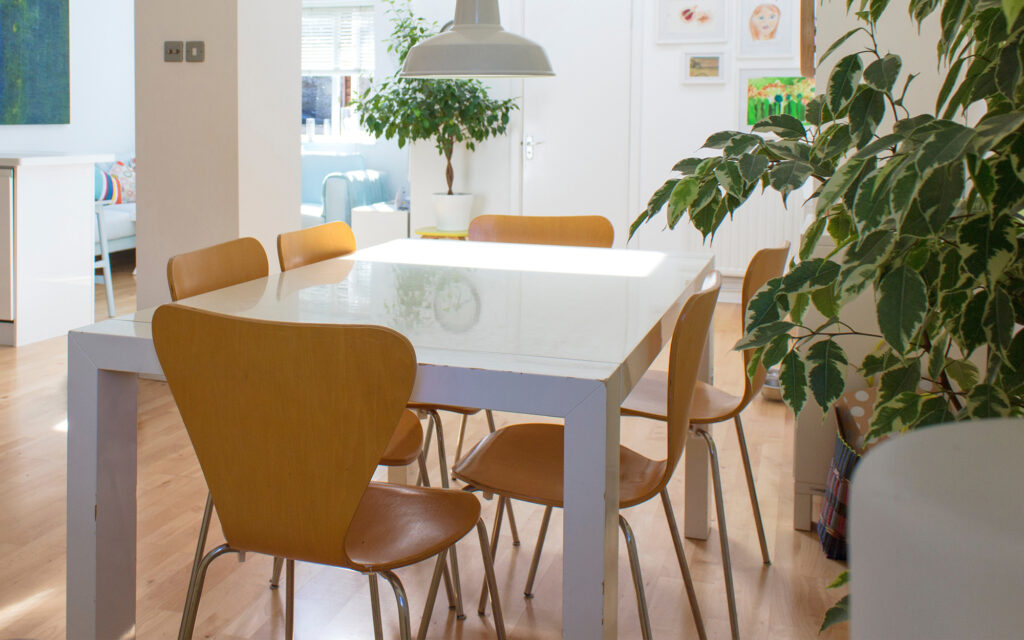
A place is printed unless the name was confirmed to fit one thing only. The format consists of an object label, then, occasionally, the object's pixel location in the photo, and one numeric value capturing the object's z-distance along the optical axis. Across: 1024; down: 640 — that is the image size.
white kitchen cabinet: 4.77
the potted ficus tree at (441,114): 6.25
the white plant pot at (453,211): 6.61
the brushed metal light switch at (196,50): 4.20
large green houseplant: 0.80
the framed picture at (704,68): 6.51
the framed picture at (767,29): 6.37
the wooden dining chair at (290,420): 1.38
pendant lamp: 2.50
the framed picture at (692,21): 6.45
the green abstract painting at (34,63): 6.90
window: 9.06
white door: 6.63
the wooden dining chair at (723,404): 2.24
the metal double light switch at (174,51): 4.23
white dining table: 1.46
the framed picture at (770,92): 6.40
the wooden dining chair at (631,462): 1.79
